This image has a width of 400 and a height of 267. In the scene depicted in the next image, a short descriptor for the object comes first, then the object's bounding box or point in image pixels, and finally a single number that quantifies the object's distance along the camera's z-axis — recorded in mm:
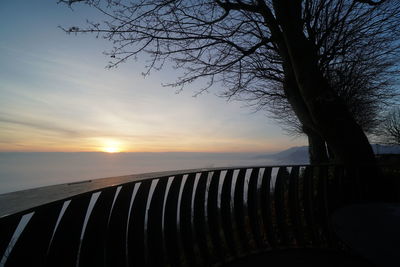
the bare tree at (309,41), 4641
